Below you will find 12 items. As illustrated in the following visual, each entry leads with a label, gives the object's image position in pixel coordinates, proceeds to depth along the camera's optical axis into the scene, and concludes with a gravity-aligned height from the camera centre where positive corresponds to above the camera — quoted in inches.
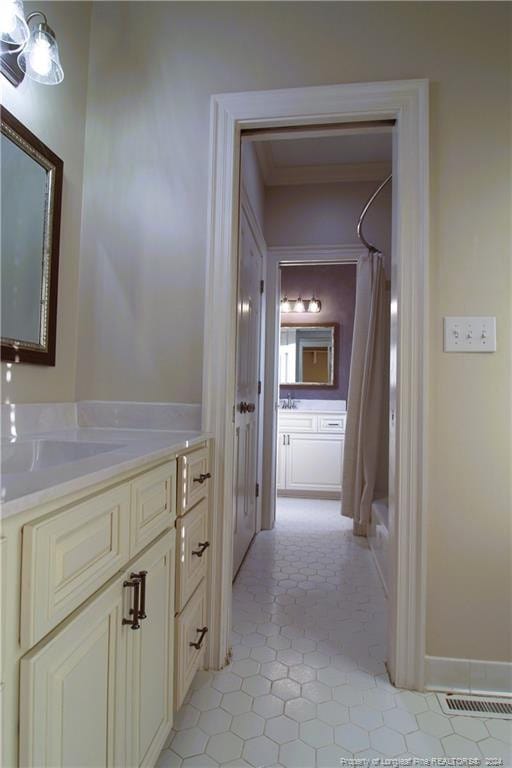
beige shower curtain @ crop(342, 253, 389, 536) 110.7 +0.2
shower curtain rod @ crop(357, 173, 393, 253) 106.8 +42.8
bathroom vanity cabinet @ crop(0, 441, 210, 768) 21.4 -16.0
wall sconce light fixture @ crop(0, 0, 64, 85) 41.6 +37.7
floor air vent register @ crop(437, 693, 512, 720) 51.0 -39.6
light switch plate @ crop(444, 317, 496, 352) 55.8 +8.8
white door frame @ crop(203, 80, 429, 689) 55.4 +10.4
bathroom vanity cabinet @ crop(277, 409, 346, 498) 155.3 -22.4
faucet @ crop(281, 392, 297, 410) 170.9 -4.3
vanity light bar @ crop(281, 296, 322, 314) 175.8 +38.7
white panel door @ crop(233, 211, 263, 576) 86.4 +0.0
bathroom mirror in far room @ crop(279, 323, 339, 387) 174.4 +16.9
